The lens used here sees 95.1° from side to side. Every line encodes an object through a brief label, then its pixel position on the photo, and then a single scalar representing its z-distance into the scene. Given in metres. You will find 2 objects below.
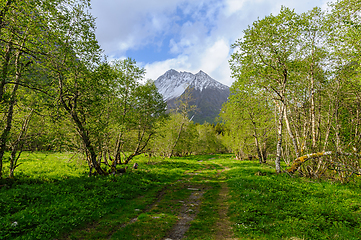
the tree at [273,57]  18.23
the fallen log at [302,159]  14.64
